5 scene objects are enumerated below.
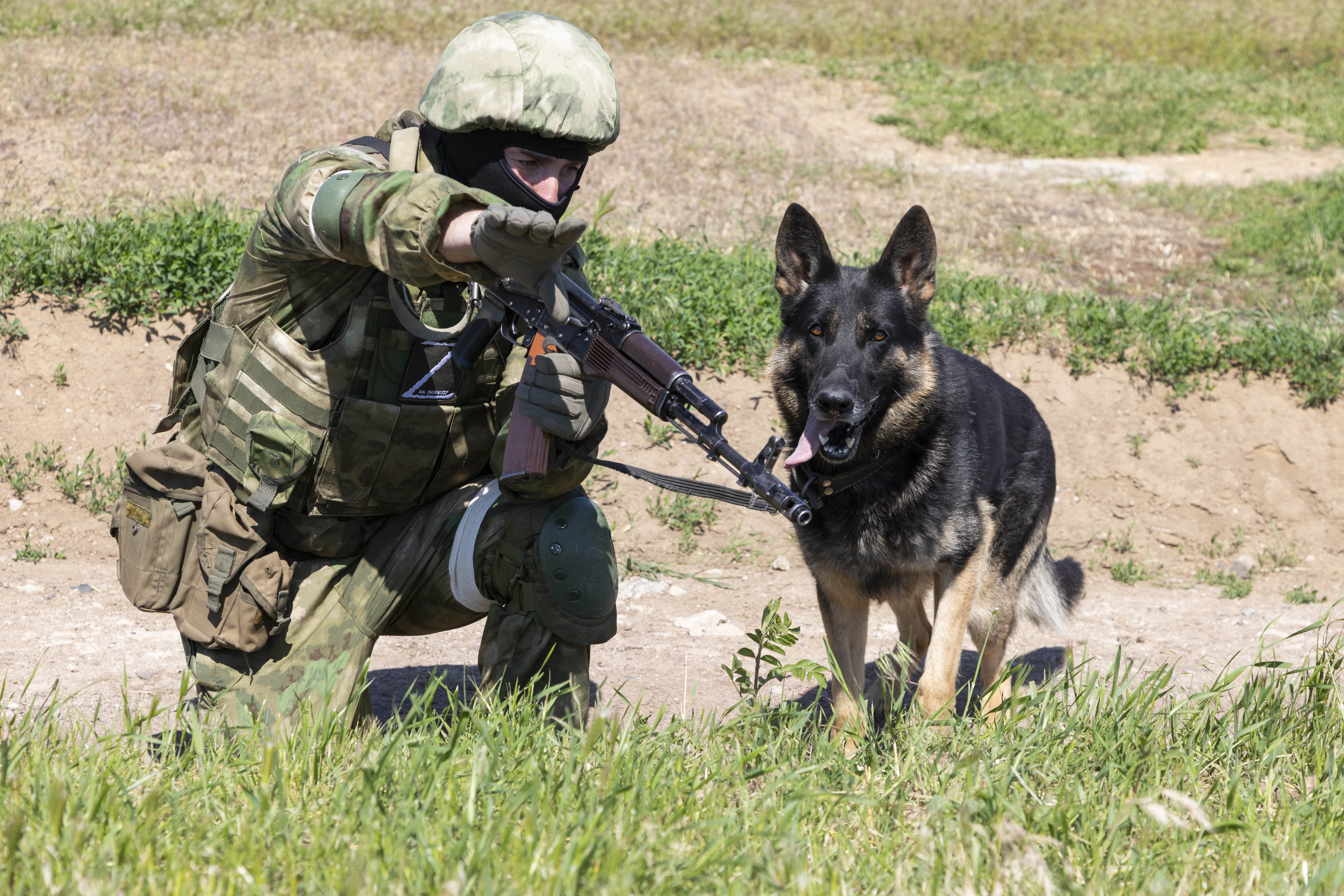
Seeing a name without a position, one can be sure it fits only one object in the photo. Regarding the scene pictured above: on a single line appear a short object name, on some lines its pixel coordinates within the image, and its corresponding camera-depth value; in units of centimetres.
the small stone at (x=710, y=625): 494
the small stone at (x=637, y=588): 541
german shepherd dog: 377
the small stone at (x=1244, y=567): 627
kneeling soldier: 295
